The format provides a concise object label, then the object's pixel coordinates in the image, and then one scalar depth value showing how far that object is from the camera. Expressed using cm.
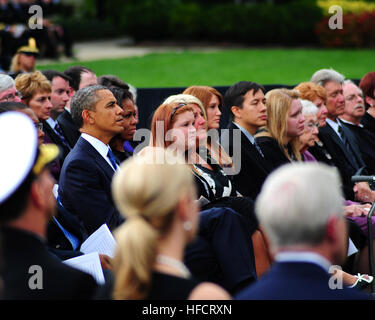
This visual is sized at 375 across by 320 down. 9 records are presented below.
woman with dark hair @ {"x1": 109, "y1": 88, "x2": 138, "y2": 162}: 1170
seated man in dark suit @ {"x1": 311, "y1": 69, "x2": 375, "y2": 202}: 1352
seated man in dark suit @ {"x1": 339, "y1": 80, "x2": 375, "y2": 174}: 1537
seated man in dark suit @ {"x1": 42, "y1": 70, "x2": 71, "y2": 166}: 1419
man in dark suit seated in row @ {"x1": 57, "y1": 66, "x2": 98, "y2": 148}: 1472
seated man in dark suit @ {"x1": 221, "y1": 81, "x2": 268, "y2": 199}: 1197
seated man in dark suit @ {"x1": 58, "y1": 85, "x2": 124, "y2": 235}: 956
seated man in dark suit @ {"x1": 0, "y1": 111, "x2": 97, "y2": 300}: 488
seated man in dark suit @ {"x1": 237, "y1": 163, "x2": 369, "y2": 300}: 450
